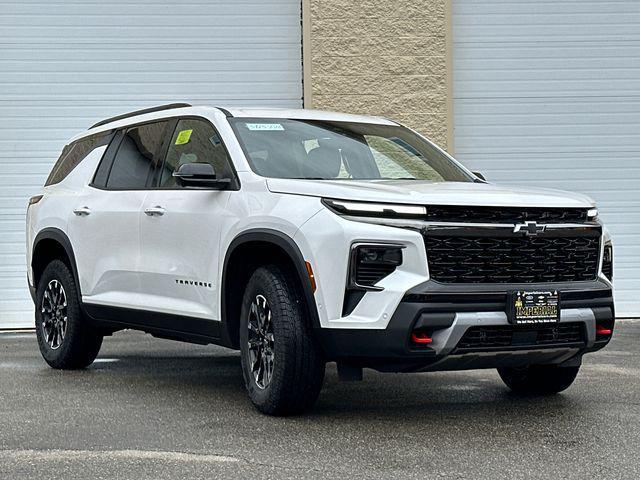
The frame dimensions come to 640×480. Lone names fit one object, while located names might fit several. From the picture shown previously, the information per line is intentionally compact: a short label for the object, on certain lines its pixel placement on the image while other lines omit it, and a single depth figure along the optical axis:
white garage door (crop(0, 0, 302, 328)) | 14.08
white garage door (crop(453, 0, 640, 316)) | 14.44
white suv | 6.15
